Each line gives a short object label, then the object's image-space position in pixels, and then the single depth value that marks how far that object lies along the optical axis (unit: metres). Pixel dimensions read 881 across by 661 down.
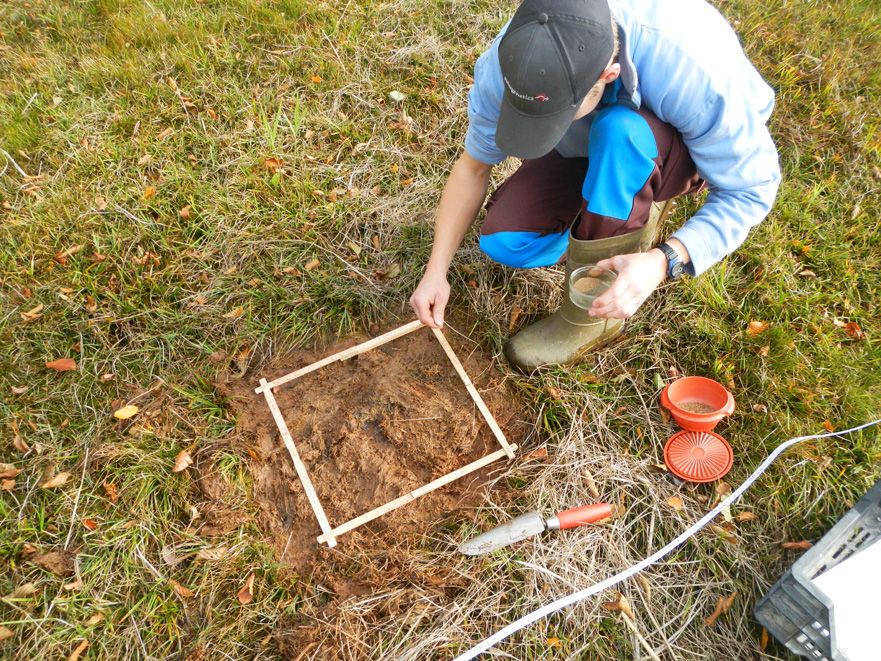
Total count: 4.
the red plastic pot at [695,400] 2.17
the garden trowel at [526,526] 1.97
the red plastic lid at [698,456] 2.11
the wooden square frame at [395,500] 2.06
